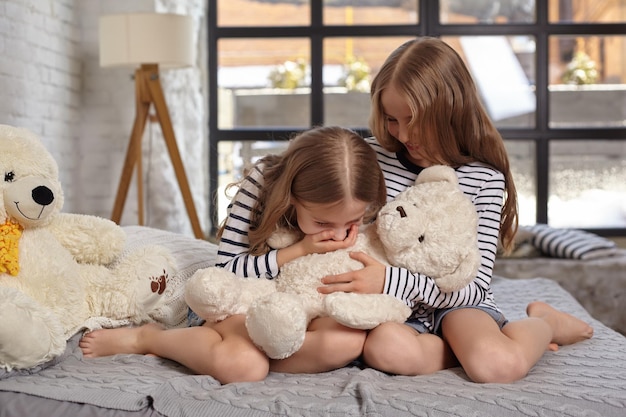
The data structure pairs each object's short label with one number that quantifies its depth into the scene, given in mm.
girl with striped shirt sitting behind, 1729
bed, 1500
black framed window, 4781
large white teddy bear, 1635
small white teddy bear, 1701
